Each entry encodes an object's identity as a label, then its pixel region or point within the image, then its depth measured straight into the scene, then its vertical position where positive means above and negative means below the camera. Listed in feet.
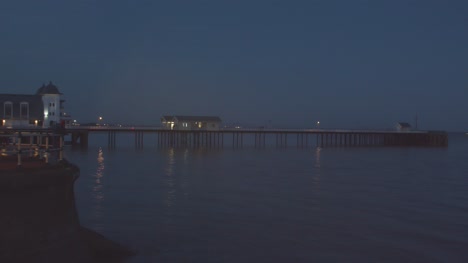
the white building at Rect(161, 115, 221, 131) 248.32 +3.42
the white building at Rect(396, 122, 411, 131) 304.09 +2.29
